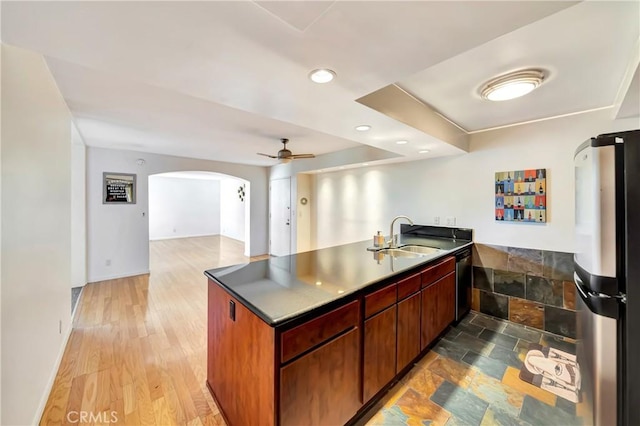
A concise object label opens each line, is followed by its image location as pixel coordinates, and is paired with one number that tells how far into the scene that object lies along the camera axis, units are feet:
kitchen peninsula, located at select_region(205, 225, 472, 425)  3.94
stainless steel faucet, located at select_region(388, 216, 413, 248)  9.53
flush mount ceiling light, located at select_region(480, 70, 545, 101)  5.84
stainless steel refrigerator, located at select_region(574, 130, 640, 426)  3.42
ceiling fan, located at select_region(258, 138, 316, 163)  12.25
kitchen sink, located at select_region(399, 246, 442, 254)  9.27
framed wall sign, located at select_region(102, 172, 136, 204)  14.79
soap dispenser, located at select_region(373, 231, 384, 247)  9.37
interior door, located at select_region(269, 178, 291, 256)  19.95
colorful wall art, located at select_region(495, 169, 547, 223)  9.02
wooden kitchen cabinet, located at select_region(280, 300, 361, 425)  3.91
